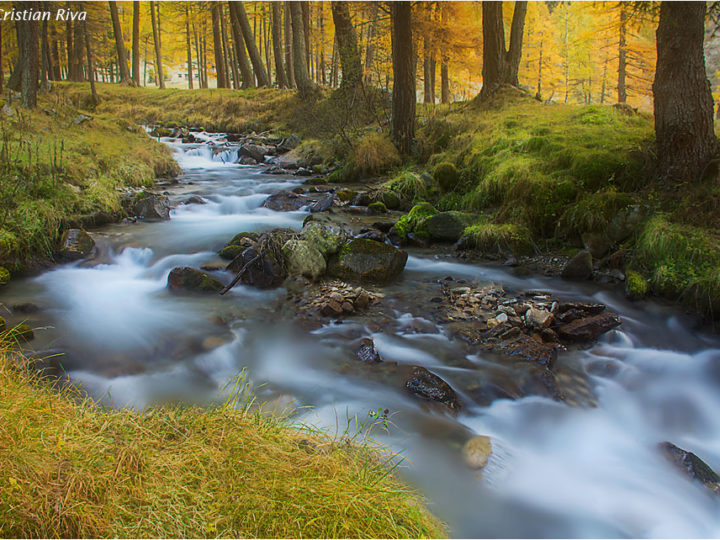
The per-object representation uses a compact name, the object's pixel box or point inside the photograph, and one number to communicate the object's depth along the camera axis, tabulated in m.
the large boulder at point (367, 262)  6.80
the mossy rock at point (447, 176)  10.35
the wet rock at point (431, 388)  4.12
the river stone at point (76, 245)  7.35
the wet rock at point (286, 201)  10.90
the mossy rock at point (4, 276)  6.32
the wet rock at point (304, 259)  6.85
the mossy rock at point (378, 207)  10.13
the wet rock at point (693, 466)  3.37
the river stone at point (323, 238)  7.13
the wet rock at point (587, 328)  5.14
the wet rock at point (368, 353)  4.82
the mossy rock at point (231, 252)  7.65
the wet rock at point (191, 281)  6.58
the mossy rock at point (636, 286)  6.00
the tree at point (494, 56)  13.47
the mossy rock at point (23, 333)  4.78
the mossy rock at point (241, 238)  7.95
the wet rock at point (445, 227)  8.39
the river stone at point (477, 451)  3.45
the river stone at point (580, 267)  6.69
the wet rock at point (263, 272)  6.68
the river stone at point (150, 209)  9.88
